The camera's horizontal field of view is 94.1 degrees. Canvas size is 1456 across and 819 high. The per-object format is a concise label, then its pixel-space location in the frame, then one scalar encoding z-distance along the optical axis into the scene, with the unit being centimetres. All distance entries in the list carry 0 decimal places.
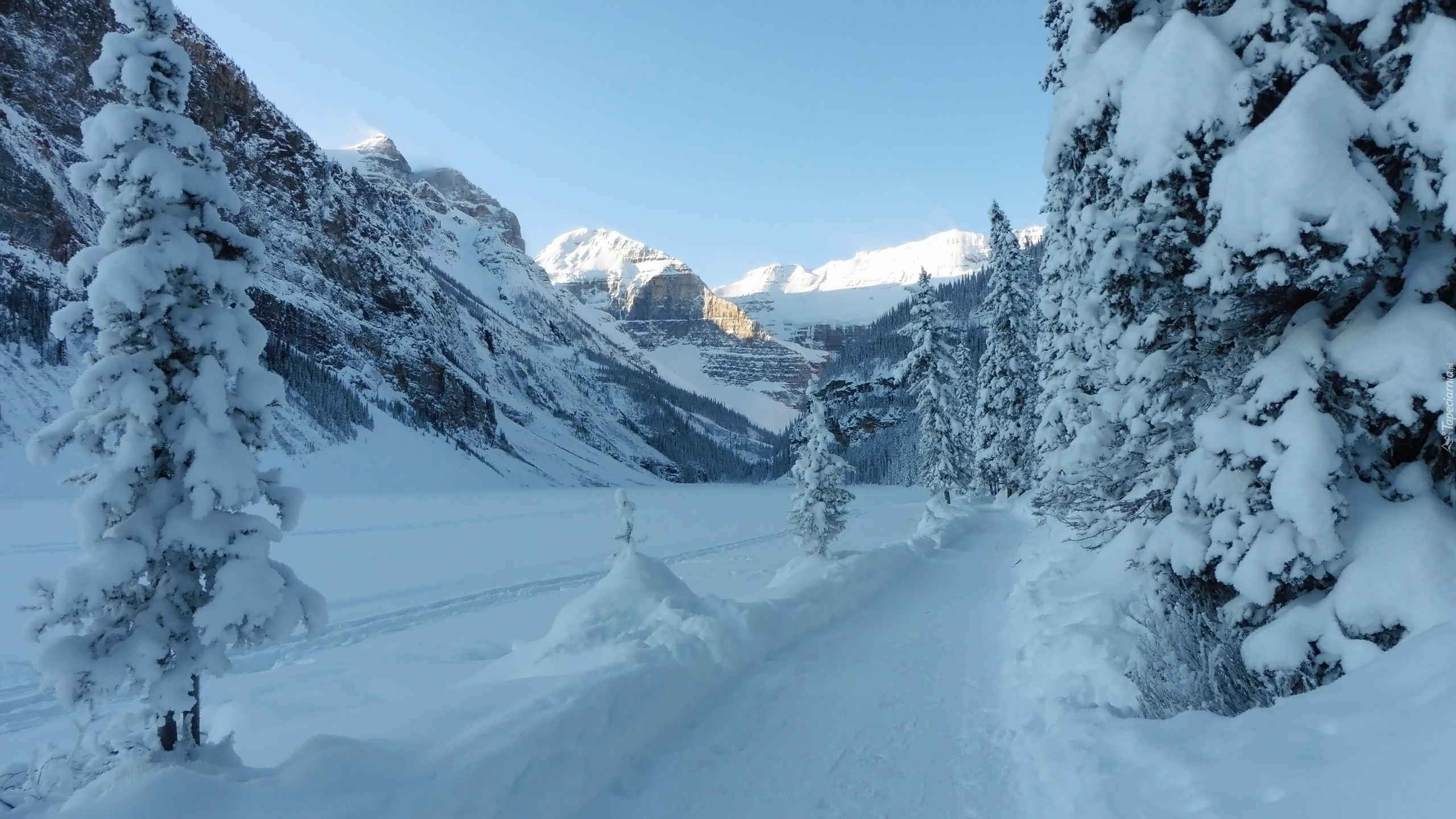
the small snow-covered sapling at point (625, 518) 1237
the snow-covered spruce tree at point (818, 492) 1977
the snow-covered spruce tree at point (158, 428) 468
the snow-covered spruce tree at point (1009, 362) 3569
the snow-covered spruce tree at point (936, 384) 3684
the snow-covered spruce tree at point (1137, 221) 511
